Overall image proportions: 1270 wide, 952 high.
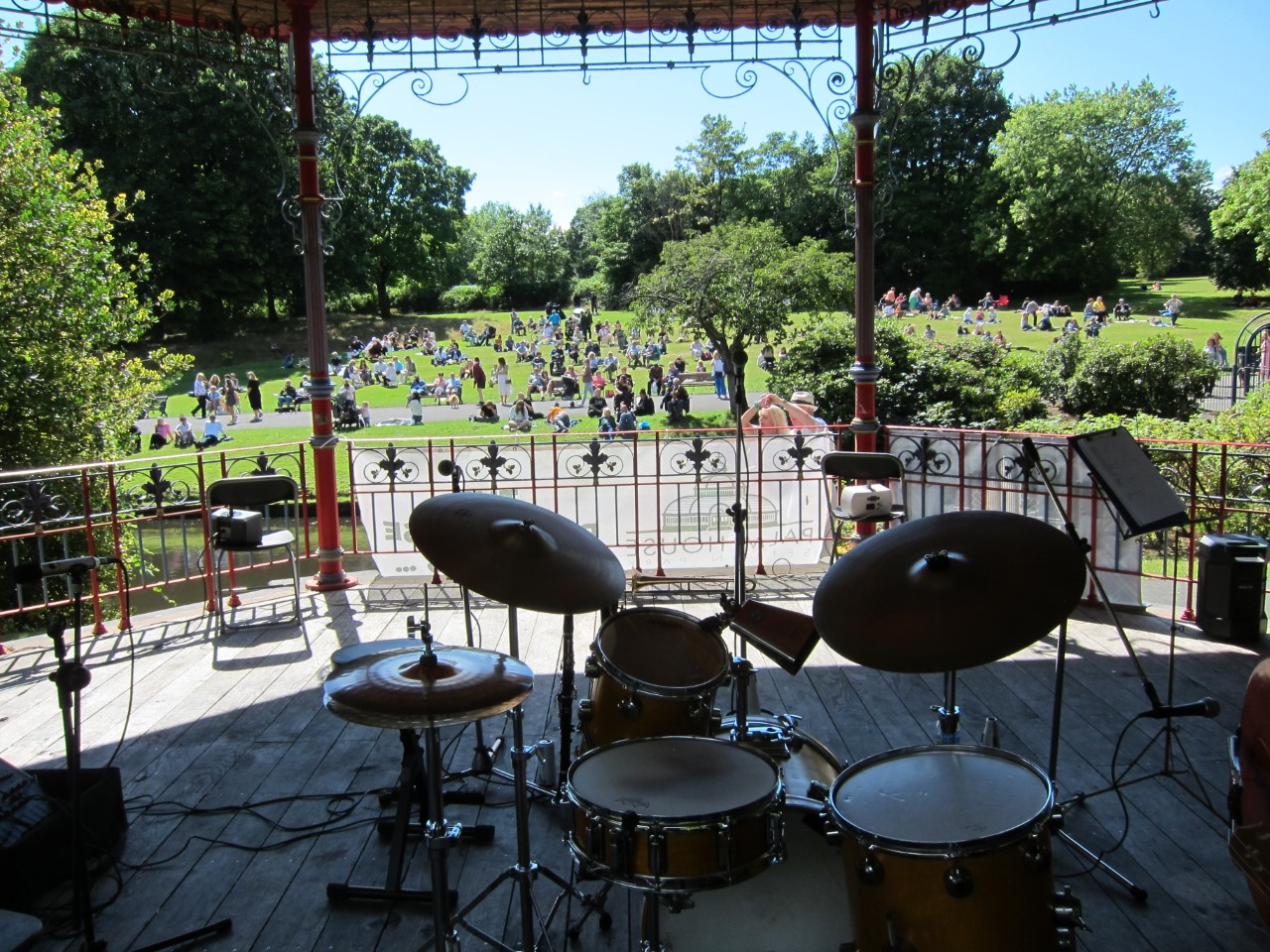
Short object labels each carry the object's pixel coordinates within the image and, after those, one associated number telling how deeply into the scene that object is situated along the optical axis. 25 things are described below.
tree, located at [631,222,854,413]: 20.89
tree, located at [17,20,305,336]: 35.06
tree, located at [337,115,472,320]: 41.59
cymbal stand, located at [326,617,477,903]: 2.73
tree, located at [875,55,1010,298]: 48.85
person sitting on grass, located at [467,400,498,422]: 25.94
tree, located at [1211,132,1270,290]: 39.09
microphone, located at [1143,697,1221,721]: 3.04
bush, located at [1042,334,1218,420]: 20.33
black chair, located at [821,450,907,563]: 5.65
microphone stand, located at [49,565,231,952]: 2.85
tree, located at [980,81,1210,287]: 47.31
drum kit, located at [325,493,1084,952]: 2.24
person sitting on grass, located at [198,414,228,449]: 24.12
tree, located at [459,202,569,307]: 53.66
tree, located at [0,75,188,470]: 11.13
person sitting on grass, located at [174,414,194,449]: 24.22
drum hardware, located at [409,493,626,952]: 3.04
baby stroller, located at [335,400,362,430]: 25.59
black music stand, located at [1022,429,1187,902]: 3.45
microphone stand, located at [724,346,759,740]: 3.26
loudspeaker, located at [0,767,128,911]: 3.09
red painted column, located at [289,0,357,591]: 6.41
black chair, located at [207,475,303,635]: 5.70
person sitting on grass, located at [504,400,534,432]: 24.84
